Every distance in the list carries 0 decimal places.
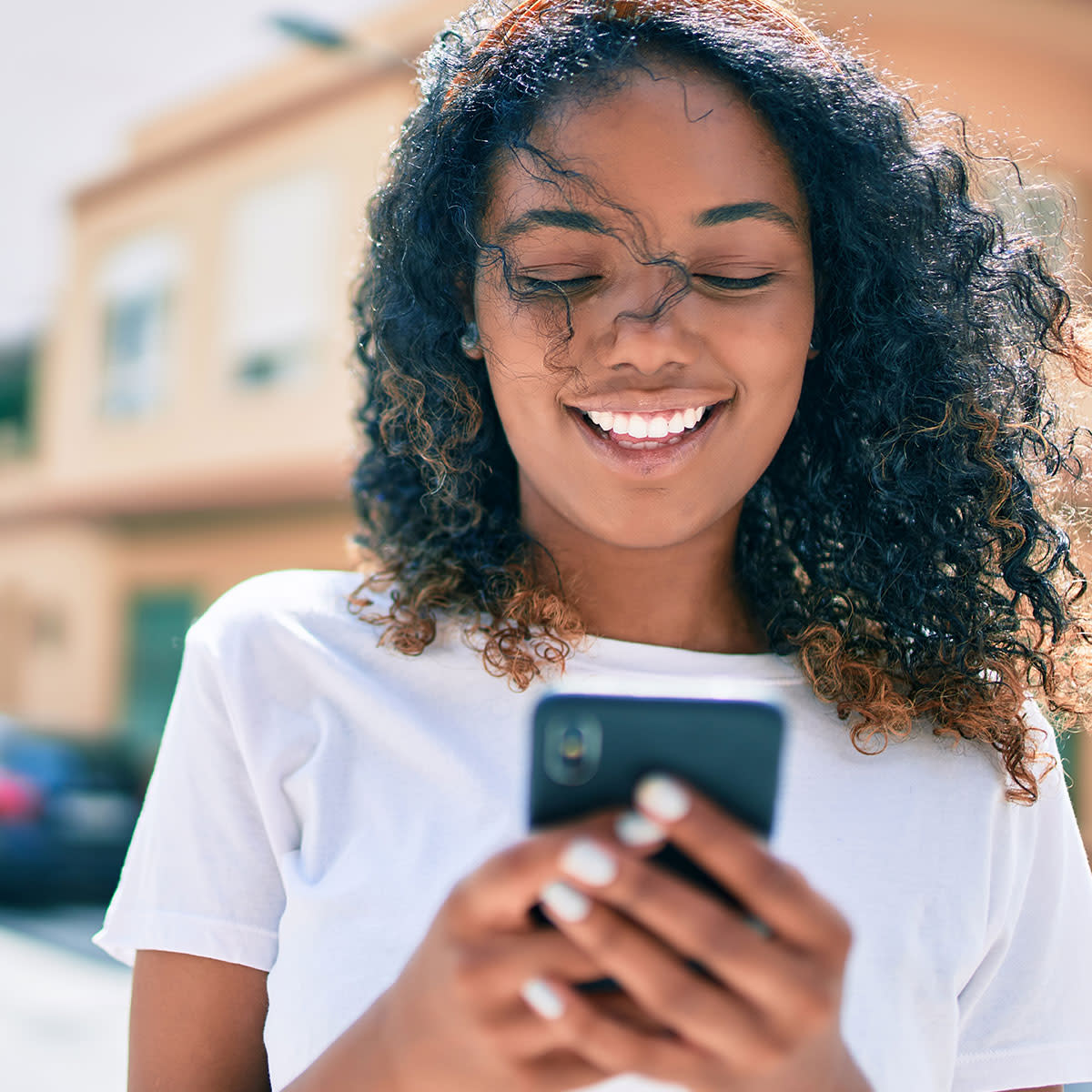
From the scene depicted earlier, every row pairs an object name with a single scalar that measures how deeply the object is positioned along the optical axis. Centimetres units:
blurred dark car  690
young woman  65
